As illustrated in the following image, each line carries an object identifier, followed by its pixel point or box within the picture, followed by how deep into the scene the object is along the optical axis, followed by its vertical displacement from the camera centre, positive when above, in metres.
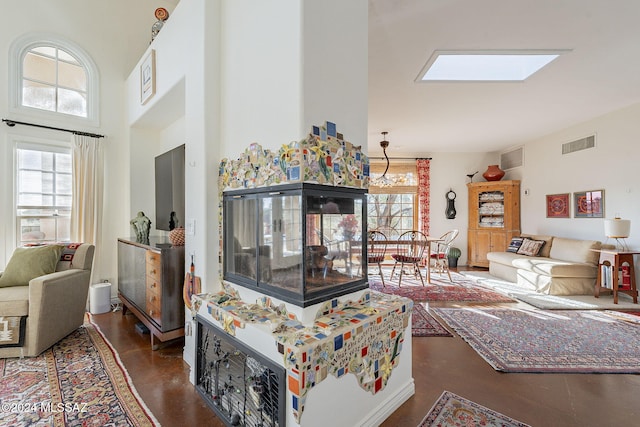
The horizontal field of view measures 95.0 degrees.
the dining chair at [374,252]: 4.47 -0.67
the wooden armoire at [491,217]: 6.09 -0.10
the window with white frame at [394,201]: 6.91 +0.29
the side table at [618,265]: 3.79 -0.71
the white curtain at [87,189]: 3.53 +0.31
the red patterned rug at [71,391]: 1.71 -1.18
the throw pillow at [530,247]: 5.13 -0.62
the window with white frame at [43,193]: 3.34 +0.26
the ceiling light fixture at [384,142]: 5.38 +1.31
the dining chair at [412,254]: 4.72 -0.72
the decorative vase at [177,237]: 2.63 -0.20
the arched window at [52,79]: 3.29 +1.63
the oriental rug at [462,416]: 1.70 -1.22
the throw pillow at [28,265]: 2.76 -0.48
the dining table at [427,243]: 4.76 -0.49
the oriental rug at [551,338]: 2.35 -1.21
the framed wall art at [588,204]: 4.43 +0.13
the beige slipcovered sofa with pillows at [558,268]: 4.26 -0.84
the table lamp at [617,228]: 3.78 -0.21
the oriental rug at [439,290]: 4.11 -1.19
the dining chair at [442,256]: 5.43 -0.83
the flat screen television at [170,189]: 3.05 +0.28
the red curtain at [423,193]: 6.75 +0.46
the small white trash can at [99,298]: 3.46 -0.99
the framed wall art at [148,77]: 2.97 +1.45
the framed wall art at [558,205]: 5.07 +0.12
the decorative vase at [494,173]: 6.34 +0.85
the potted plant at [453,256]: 6.49 -0.96
